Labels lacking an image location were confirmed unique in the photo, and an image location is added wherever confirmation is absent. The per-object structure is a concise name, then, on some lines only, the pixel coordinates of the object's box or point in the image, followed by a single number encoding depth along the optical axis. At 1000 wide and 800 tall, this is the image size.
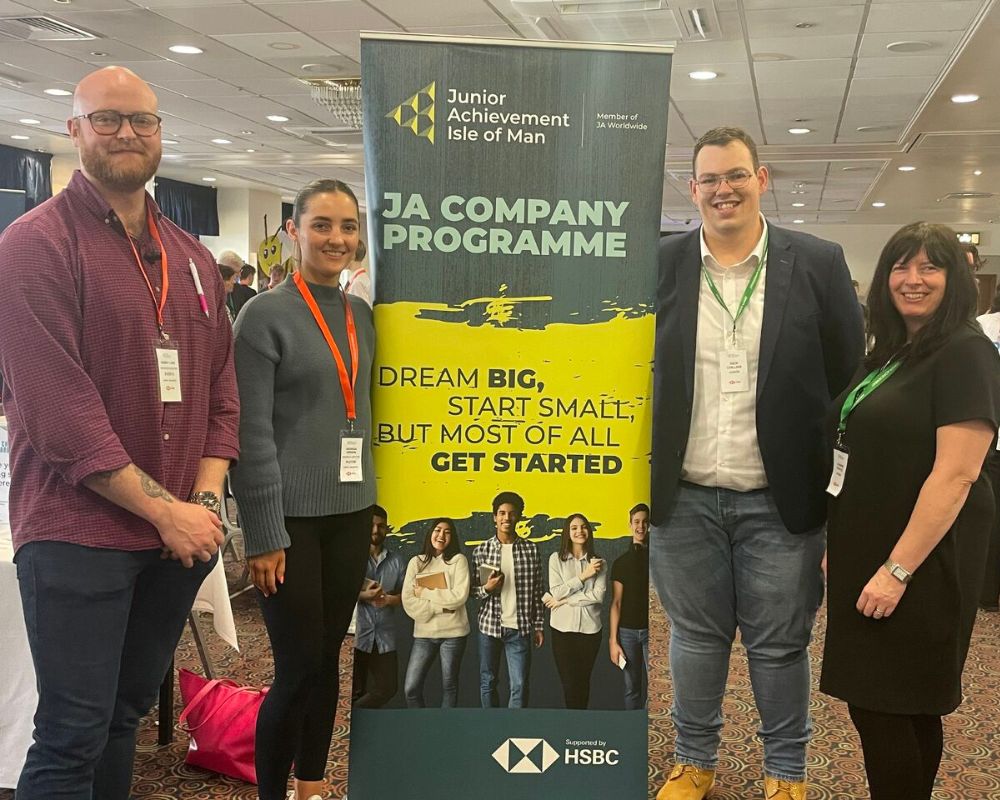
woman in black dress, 1.84
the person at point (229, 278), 6.28
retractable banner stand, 2.00
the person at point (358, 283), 4.38
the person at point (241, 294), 6.51
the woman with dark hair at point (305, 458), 1.92
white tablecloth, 2.33
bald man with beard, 1.59
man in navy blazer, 2.17
